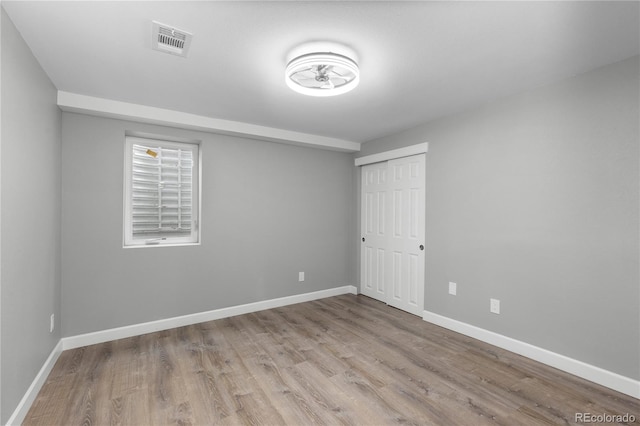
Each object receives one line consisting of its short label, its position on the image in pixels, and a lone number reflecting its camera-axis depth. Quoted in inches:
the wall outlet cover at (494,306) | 115.1
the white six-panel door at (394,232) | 149.3
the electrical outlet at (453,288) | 130.4
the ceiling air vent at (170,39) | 71.4
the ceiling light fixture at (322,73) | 78.0
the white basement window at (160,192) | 131.0
